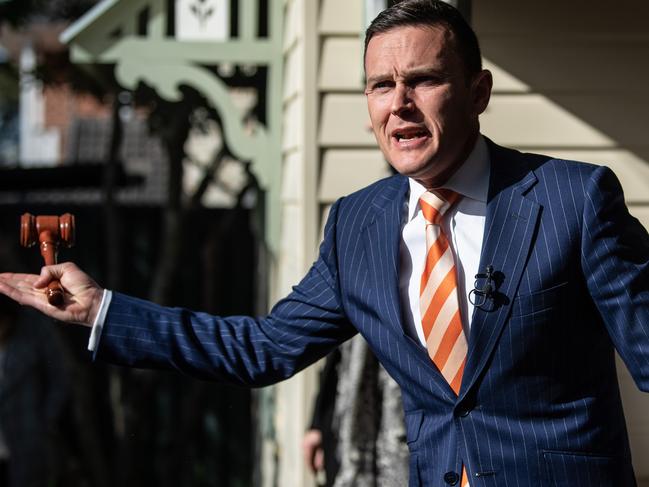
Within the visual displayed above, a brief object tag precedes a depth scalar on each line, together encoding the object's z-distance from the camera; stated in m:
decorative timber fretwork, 5.60
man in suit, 2.44
